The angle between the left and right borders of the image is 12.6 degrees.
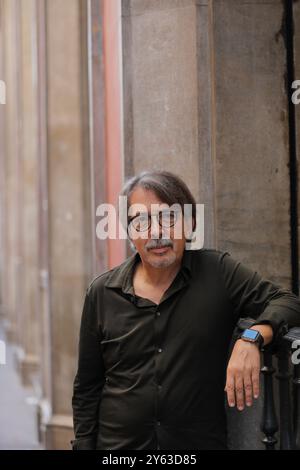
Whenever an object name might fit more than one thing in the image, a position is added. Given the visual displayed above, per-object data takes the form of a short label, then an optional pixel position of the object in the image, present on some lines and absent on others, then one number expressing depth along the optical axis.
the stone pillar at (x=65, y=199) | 11.42
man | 4.81
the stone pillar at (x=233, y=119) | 6.48
